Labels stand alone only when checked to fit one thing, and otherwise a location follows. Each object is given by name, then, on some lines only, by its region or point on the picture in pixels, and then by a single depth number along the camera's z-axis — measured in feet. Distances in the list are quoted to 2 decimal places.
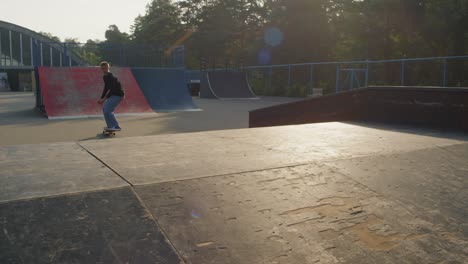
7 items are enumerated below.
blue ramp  53.83
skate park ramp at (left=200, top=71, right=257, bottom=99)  84.69
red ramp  43.55
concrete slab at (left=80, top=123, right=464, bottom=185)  10.53
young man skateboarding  28.84
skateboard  28.87
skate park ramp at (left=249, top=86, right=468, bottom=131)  20.89
